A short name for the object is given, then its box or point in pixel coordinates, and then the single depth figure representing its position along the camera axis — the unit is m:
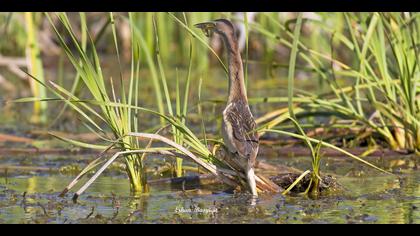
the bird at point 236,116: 10.41
